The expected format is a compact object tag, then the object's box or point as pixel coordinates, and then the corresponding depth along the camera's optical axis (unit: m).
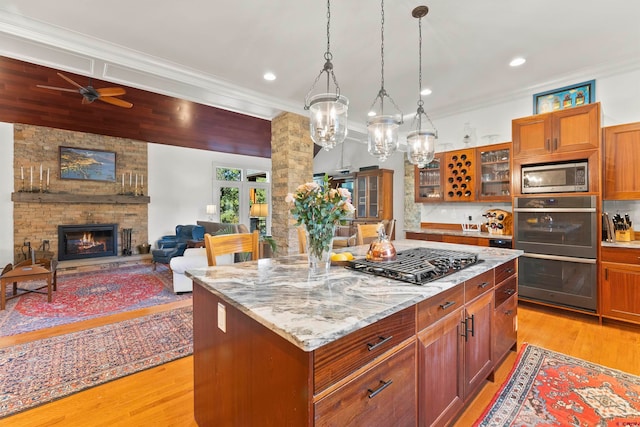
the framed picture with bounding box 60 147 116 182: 5.98
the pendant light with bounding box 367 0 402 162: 2.49
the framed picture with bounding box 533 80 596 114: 3.46
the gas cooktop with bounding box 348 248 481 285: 1.43
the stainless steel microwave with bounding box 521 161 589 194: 3.08
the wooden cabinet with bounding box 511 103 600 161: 3.02
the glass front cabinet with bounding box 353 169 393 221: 7.04
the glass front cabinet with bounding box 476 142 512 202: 3.89
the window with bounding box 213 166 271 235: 8.11
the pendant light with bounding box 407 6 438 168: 2.68
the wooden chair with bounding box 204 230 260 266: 1.90
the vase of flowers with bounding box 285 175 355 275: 1.51
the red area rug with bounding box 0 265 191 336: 3.18
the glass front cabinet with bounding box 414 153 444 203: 4.56
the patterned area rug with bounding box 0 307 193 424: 1.97
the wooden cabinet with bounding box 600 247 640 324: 2.76
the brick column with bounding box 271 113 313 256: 4.53
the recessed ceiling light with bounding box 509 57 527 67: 3.19
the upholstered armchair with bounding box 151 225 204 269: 5.87
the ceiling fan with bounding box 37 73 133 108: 3.61
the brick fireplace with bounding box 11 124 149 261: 5.54
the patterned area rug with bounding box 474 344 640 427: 1.70
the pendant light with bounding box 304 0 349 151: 2.16
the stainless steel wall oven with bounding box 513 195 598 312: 3.01
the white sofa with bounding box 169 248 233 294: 4.04
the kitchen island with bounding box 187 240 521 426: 0.90
